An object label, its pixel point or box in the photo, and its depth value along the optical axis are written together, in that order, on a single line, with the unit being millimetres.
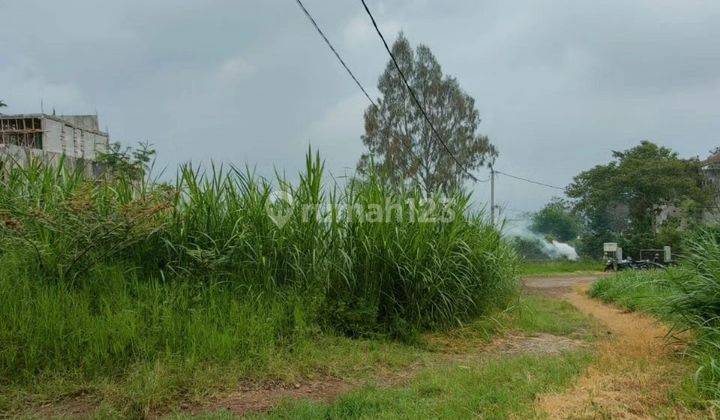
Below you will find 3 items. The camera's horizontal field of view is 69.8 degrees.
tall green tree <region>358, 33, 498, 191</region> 22969
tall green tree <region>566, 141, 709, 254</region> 25766
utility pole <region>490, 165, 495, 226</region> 24078
